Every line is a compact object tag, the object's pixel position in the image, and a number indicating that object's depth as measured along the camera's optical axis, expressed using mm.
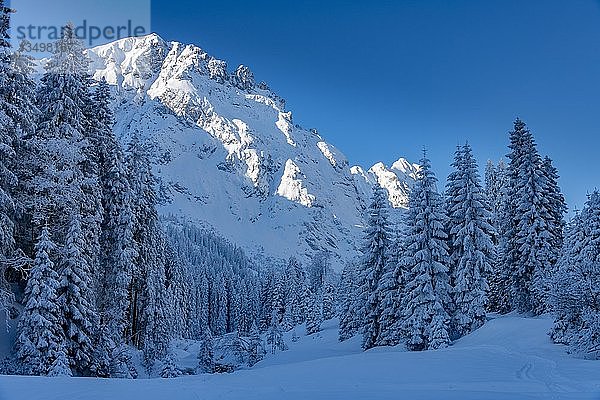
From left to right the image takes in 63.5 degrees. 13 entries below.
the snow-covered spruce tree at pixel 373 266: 32781
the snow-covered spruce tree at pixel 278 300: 79188
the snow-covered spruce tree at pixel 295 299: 79812
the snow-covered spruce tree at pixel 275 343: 49562
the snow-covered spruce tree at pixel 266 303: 82588
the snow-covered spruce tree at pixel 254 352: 39378
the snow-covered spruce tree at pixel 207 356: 31328
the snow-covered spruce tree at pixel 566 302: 18547
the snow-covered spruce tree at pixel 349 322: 41062
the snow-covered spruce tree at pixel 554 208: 30803
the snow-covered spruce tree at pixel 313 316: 62469
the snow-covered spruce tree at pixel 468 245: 28125
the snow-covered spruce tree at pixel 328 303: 85688
